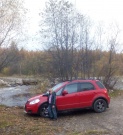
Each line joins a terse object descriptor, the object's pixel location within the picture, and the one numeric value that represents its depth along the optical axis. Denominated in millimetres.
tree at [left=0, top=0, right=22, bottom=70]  11751
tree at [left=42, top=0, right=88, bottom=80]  16828
